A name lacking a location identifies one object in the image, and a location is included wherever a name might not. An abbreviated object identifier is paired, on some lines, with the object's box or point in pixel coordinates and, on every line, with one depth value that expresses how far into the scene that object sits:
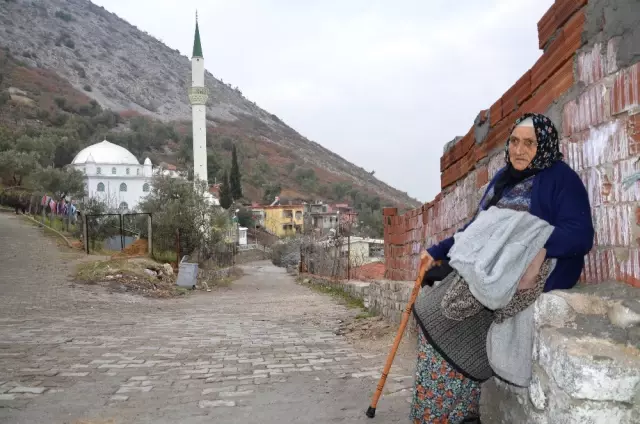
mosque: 49.12
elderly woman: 1.98
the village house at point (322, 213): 60.16
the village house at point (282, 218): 63.69
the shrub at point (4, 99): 66.12
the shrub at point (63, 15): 116.50
